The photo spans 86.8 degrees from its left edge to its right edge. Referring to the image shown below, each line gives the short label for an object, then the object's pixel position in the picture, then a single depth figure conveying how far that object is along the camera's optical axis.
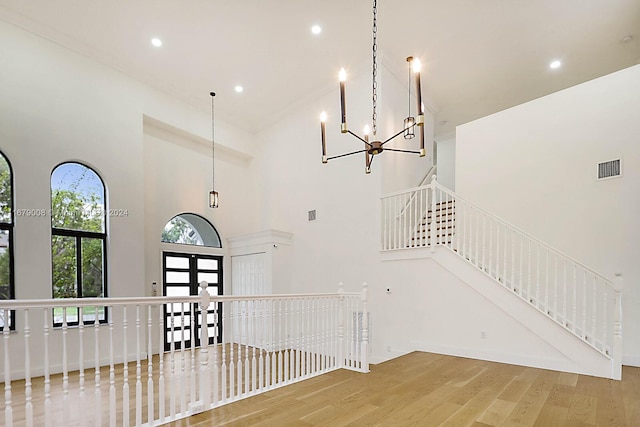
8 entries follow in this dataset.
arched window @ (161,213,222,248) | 7.40
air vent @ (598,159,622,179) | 4.92
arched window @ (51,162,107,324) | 5.48
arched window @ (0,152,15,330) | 4.90
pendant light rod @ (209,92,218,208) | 8.11
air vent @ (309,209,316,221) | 7.49
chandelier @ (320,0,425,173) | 2.89
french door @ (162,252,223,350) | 7.11
